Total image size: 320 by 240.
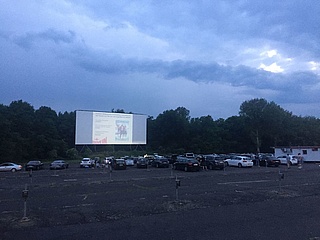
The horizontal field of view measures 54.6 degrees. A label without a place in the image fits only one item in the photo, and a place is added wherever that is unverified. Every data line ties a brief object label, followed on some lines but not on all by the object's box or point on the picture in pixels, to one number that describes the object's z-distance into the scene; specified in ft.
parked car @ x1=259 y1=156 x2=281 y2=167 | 129.90
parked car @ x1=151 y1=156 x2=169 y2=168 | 130.46
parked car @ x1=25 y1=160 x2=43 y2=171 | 129.64
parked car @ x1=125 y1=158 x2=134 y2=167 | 149.11
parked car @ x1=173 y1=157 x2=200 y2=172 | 104.12
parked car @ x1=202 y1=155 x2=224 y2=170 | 113.70
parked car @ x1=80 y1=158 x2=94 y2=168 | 141.90
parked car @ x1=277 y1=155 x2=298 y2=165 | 145.38
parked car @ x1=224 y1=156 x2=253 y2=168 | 124.47
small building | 159.43
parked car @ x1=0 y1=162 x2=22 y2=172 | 124.67
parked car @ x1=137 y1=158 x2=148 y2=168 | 129.49
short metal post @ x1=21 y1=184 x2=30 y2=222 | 31.48
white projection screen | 150.10
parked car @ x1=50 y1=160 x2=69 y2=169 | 130.00
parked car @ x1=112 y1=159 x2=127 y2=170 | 124.06
